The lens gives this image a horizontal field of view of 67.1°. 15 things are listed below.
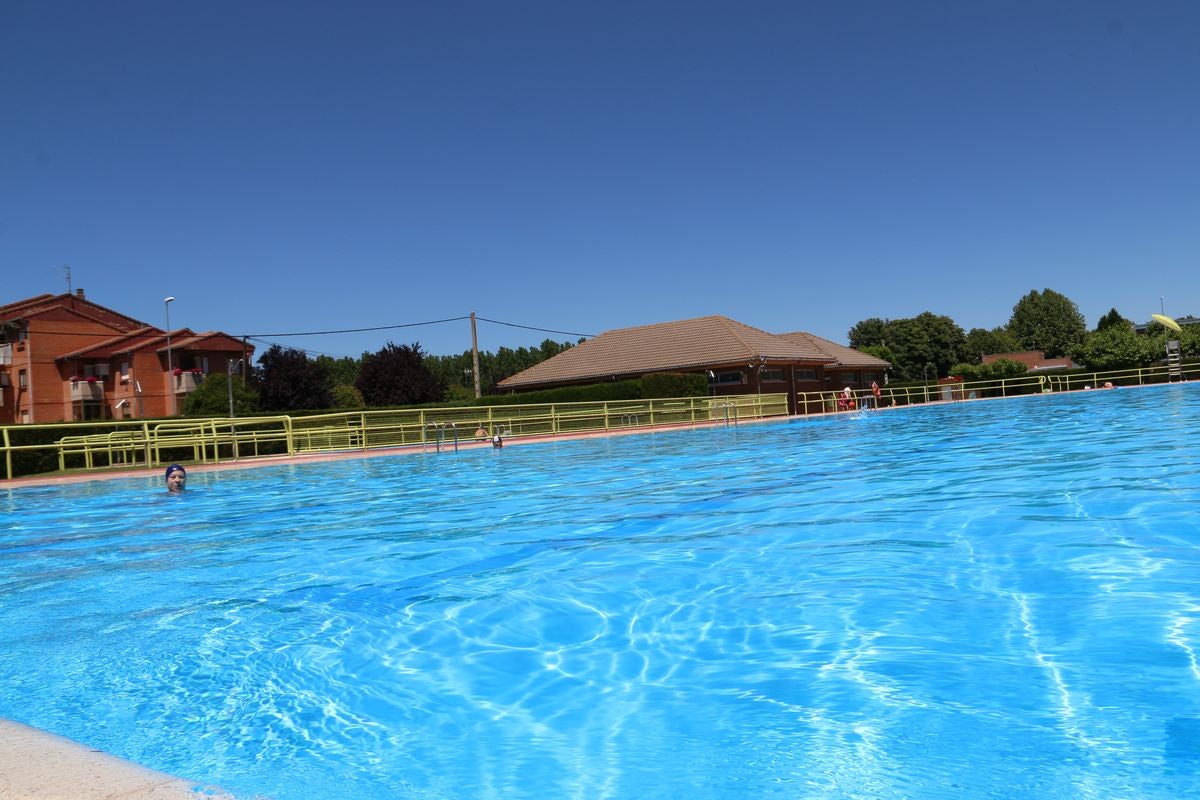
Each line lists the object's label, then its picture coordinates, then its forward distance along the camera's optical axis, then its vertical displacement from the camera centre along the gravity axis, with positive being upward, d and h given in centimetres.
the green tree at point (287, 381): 5153 +254
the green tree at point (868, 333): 11536 +664
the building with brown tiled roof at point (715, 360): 4622 +202
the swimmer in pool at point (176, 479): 1461 -73
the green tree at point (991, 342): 13102 +484
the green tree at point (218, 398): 4328 +158
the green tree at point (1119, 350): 5406 +100
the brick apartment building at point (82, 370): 5369 +420
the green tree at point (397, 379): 5372 +232
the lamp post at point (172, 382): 5409 +315
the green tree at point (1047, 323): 12975 +716
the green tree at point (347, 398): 5824 +160
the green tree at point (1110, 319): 9736 +519
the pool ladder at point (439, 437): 2388 -65
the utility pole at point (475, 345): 4616 +354
